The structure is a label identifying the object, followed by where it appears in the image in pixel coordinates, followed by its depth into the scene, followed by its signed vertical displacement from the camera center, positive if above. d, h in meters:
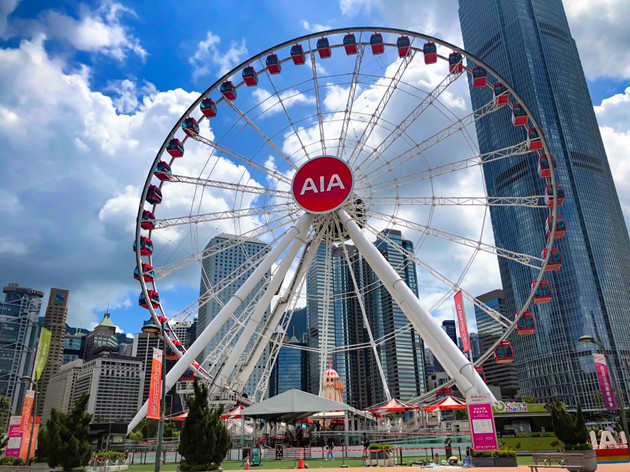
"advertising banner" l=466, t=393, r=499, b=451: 21.16 +0.24
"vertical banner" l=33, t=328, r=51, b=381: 30.42 +5.34
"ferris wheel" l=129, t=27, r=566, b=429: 30.98 +13.82
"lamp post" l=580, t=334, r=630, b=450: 20.18 +0.91
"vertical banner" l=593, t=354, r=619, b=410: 25.65 +2.35
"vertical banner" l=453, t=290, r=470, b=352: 24.39 +5.03
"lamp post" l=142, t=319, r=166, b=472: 17.35 +2.83
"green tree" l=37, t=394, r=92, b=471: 20.33 +0.19
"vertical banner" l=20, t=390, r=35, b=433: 29.46 +1.85
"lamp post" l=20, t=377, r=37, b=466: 26.52 +2.43
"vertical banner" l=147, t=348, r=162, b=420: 20.86 +2.14
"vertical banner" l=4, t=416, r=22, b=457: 28.95 +0.46
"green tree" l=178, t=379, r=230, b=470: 19.05 +0.06
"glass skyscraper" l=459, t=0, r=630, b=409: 123.06 +55.37
